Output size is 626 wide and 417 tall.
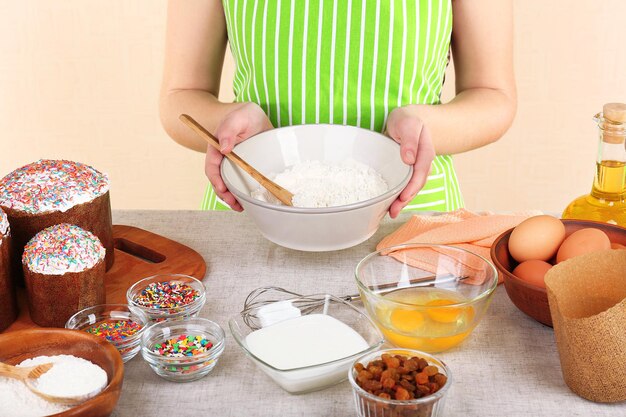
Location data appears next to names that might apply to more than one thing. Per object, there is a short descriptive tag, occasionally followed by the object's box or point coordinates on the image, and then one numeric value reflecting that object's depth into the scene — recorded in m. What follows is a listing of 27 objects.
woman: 1.63
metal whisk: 1.07
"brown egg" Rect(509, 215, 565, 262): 1.13
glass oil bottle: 1.17
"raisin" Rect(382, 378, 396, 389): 0.89
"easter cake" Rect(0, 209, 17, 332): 1.10
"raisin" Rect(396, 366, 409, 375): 0.91
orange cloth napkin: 1.30
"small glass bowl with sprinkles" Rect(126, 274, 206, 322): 1.10
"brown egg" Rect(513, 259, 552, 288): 1.08
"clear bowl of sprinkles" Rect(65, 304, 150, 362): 1.03
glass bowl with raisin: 0.87
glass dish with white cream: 0.95
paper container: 0.91
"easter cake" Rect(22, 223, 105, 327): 1.09
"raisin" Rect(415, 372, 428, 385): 0.89
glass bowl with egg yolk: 1.03
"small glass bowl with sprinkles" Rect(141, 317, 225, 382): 0.99
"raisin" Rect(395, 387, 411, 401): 0.87
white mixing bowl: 1.20
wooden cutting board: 1.21
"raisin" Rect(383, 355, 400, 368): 0.92
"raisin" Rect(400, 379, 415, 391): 0.89
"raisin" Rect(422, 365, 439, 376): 0.91
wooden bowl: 0.96
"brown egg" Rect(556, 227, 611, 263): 1.10
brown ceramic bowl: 1.06
